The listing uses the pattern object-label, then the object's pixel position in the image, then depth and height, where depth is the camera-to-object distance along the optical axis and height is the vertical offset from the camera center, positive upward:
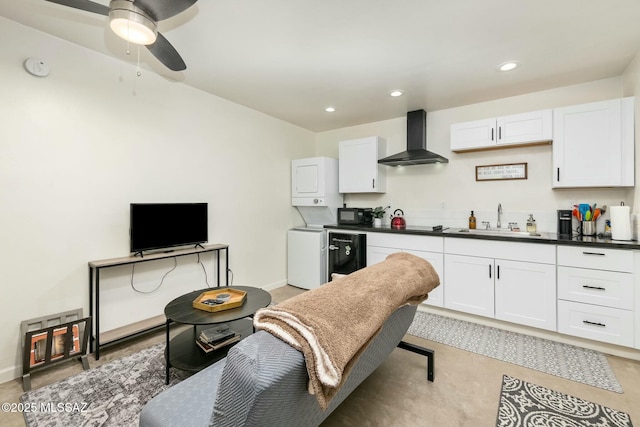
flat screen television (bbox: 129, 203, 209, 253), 2.63 -0.11
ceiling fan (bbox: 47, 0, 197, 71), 1.50 +1.10
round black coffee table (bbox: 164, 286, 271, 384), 1.95 -0.72
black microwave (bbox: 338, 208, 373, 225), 4.15 -0.02
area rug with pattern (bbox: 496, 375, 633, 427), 1.67 -1.22
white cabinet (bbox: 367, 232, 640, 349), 2.35 -0.65
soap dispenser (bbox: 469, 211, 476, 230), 3.56 -0.09
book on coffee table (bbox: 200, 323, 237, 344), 2.16 -0.95
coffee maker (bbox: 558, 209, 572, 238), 2.94 -0.07
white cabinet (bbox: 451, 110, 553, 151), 2.94 +0.93
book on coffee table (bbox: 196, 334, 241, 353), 2.12 -1.00
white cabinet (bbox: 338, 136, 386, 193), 4.08 +0.71
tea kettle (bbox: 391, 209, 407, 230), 3.90 -0.12
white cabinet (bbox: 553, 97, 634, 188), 2.58 +0.67
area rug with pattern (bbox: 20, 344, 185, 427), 1.71 -1.22
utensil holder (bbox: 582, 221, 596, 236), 2.83 -0.13
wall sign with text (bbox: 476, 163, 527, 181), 3.31 +0.52
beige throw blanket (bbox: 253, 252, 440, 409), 0.90 -0.39
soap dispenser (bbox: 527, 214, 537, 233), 3.18 -0.12
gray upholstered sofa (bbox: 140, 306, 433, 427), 0.80 -0.55
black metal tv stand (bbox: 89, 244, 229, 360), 2.34 -0.69
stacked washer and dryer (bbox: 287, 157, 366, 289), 3.93 -0.31
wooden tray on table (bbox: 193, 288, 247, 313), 2.07 -0.66
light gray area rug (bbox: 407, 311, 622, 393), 2.15 -1.19
